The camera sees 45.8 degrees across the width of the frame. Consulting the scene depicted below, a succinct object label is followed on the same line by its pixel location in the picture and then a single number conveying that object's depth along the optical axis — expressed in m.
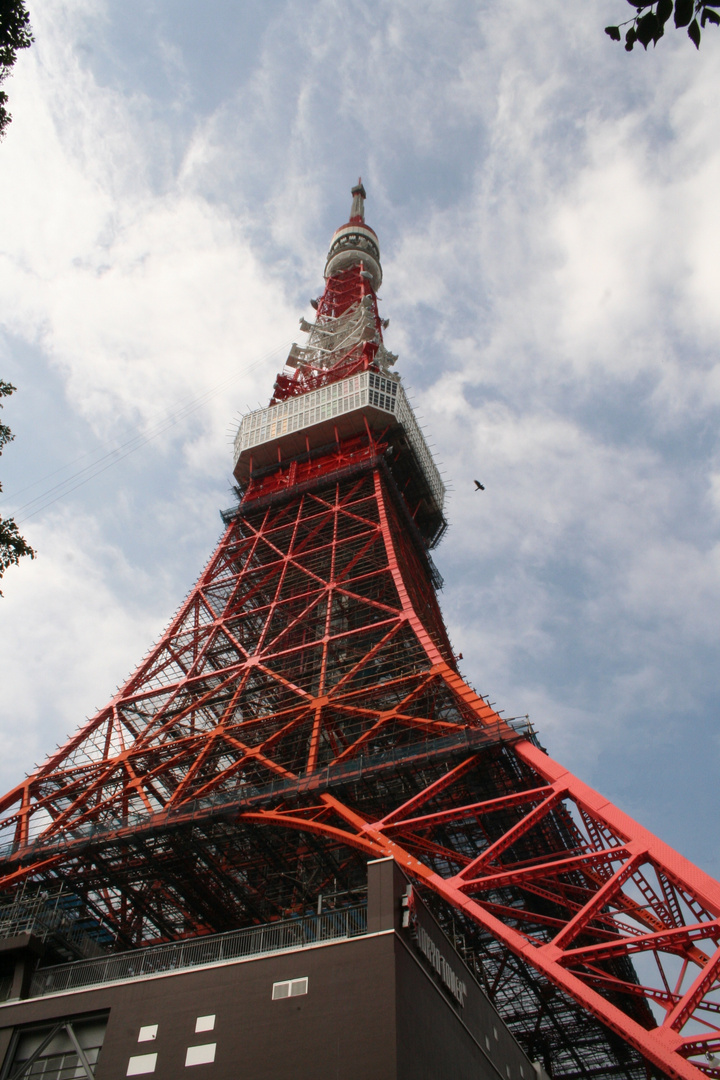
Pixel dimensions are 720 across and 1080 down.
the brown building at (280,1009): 15.59
